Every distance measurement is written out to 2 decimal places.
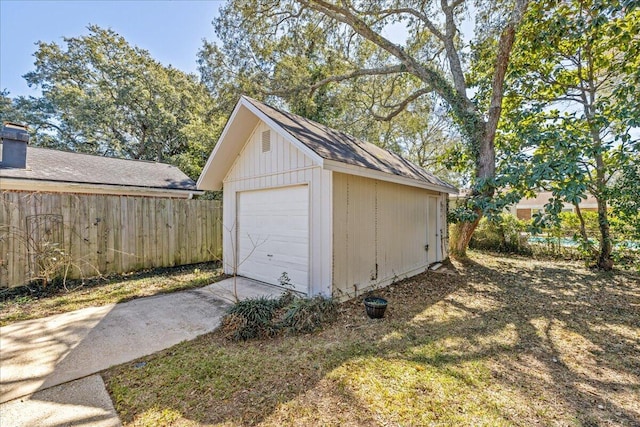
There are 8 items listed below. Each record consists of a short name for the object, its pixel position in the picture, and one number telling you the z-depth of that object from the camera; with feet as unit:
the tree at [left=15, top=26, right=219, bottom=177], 59.72
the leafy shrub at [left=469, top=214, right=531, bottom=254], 36.68
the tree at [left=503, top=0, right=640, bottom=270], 17.62
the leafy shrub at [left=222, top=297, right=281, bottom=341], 12.85
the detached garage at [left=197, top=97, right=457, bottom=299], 16.96
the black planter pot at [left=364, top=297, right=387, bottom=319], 14.99
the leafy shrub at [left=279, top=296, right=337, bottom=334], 13.66
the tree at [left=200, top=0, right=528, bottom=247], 28.53
